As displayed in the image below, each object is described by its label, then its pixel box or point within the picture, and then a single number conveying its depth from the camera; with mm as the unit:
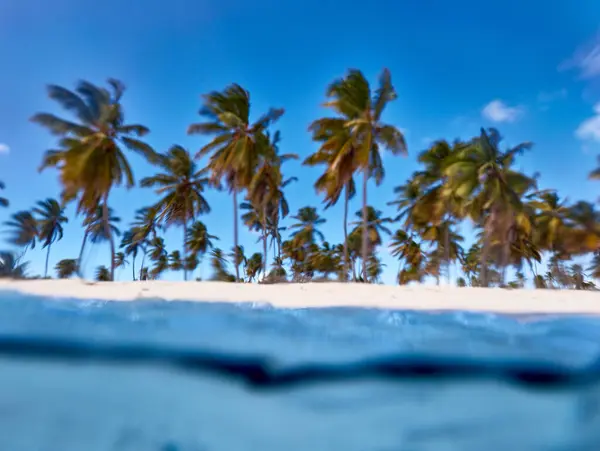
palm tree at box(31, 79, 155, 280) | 14477
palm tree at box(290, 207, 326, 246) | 36531
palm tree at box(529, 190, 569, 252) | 25766
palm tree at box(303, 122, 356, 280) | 16250
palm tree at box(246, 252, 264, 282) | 47875
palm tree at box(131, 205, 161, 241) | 35128
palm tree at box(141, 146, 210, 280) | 22984
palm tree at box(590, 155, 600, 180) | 18453
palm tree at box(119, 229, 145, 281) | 40378
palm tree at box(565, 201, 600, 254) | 23750
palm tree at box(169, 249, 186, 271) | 47978
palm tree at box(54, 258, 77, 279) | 38900
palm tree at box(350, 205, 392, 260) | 31550
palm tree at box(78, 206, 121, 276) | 24472
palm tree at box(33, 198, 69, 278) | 33406
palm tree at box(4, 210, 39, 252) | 30641
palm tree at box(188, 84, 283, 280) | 17578
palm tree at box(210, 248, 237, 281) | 39022
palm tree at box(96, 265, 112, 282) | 49719
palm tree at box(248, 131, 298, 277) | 18328
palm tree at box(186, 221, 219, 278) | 37500
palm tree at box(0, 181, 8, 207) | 24891
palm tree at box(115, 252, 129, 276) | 47025
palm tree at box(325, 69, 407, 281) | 16125
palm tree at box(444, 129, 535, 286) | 18141
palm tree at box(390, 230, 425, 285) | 35691
